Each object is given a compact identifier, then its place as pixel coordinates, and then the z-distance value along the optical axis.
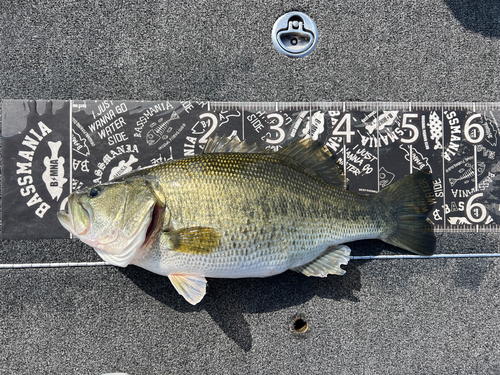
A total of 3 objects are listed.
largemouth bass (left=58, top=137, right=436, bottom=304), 0.44
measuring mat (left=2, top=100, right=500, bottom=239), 0.53
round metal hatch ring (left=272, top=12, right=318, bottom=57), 0.56
